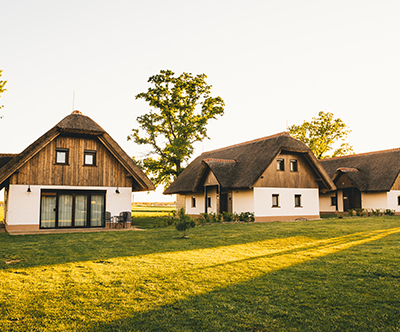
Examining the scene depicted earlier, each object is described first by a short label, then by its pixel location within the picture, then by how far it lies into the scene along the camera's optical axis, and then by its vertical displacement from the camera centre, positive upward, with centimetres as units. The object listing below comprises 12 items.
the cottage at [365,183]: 2958 +147
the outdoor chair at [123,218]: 1828 -101
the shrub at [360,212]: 2774 -102
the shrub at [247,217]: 2228 -114
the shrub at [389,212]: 2820 -103
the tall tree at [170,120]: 3134 +728
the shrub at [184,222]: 1340 -89
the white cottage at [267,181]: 2309 +128
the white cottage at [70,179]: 1647 +103
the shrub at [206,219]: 2129 -123
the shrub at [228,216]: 2227 -112
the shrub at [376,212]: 2805 -103
